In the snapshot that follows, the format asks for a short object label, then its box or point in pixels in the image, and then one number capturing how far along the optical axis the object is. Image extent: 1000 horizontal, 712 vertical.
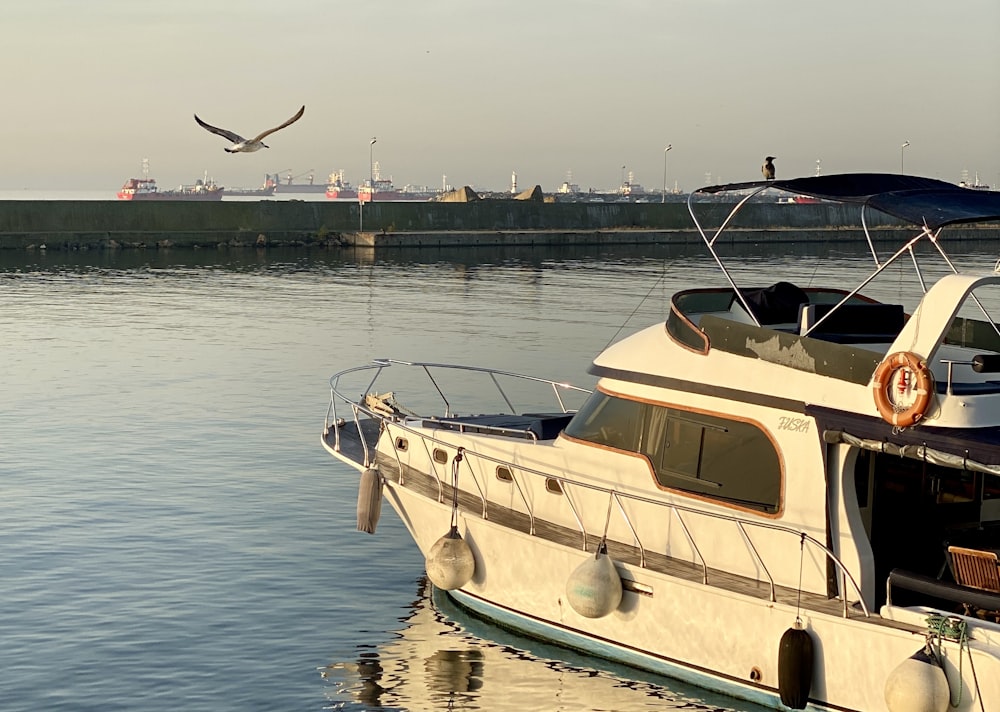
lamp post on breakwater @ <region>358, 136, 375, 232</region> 85.76
